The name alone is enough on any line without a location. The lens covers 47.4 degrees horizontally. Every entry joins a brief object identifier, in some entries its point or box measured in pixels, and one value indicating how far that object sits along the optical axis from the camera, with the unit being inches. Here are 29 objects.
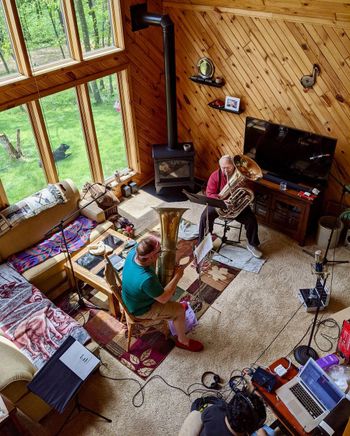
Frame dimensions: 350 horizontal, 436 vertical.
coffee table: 168.4
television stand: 200.2
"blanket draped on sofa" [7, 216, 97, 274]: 179.6
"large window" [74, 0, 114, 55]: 193.8
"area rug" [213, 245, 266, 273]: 196.1
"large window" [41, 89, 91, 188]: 197.5
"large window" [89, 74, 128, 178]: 218.7
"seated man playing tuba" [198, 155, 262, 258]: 190.5
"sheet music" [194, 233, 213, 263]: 149.9
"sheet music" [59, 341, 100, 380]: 125.8
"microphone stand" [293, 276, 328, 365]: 152.6
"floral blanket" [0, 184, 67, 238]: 178.7
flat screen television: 190.2
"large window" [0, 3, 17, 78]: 169.0
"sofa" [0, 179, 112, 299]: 177.3
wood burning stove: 207.9
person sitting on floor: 97.2
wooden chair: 147.7
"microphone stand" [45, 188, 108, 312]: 177.9
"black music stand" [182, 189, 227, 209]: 172.4
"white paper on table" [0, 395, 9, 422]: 111.3
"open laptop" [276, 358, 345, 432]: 112.5
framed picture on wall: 218.8
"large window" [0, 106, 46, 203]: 183.6
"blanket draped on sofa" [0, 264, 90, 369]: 146.6
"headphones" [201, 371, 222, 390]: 146.3
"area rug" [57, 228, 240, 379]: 157.2
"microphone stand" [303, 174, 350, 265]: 186.1
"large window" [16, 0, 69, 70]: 173.9
